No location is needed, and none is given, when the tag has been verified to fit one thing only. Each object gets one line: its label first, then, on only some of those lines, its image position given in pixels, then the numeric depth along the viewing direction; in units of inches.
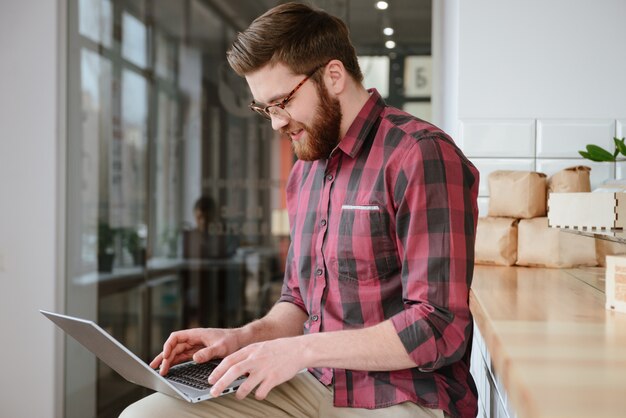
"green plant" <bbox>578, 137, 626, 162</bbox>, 83.0
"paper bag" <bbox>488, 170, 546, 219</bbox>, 82.4
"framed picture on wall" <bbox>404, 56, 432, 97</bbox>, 113.1
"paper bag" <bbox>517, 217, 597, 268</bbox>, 78.7
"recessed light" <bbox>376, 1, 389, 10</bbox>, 114.1
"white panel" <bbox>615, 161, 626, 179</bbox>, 90.5
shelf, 48.5
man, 44.1
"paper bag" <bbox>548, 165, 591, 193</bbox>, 80.7
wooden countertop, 26.1
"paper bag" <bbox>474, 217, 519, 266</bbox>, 81.4
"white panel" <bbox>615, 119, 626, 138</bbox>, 92.0
